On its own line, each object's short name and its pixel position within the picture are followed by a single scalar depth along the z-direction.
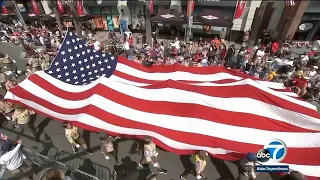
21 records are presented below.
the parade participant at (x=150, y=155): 5.94
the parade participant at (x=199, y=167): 5.72
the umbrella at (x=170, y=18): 15.12
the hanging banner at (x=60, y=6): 16.39
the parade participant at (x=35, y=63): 11.77
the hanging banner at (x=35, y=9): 17.85
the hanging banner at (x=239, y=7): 13.52
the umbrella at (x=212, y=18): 14.35
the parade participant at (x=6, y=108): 8.24
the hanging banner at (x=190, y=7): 14.02
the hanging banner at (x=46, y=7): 19.94
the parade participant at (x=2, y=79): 10.65
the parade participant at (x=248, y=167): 5.36
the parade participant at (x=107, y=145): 6.57
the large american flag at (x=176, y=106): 5.62
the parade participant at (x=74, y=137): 6.69
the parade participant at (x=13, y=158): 5.40
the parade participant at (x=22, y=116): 7.28
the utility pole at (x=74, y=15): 16.32
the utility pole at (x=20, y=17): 18.14
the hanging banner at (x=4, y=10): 20.40
